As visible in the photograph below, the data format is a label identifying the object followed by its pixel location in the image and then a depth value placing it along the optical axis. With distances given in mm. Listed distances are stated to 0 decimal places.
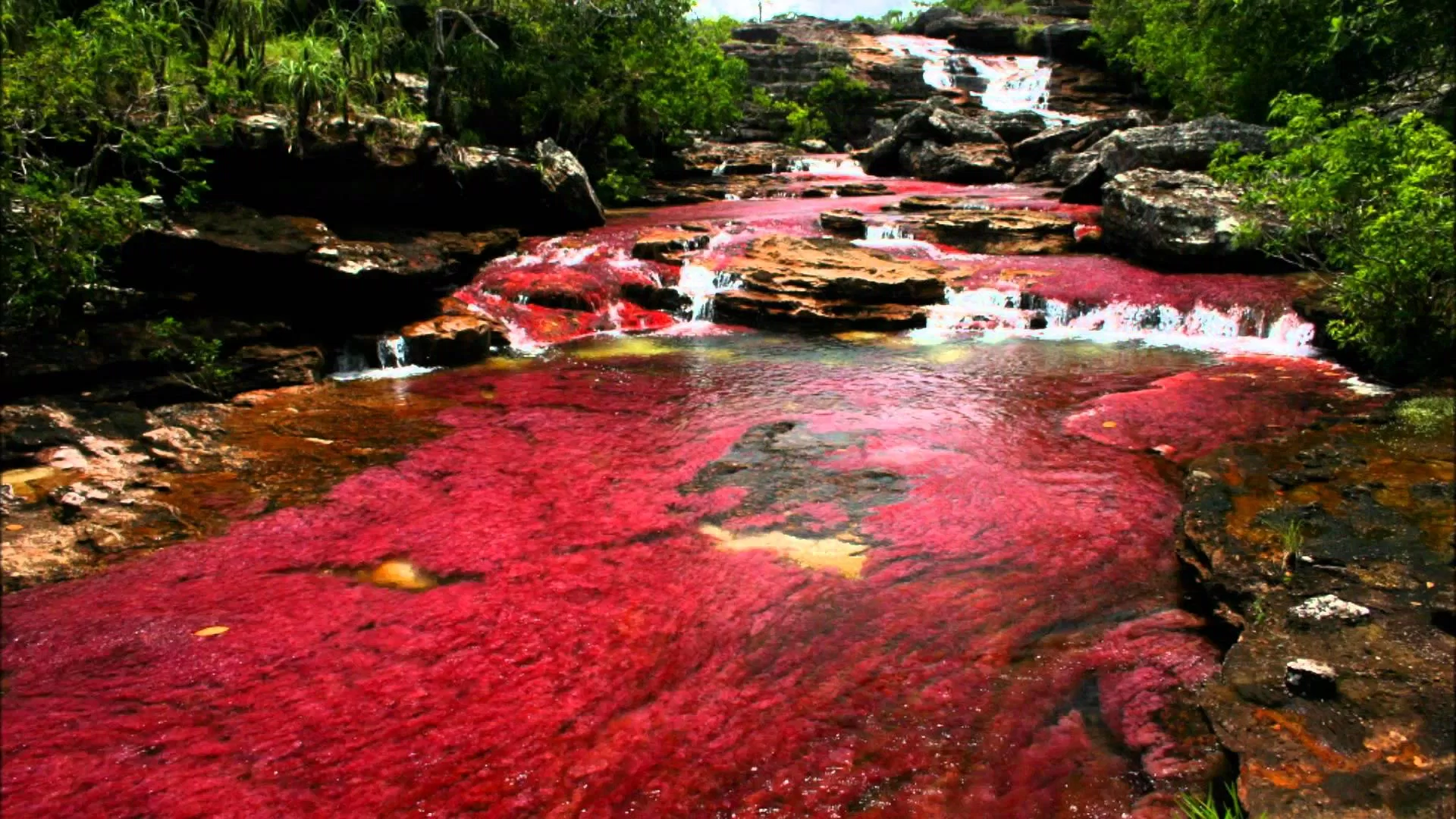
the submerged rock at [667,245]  15992
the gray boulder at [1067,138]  28188
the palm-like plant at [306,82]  11883
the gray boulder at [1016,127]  32562
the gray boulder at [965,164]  28422
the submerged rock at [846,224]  18625
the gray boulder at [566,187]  17672
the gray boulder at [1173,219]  14172
